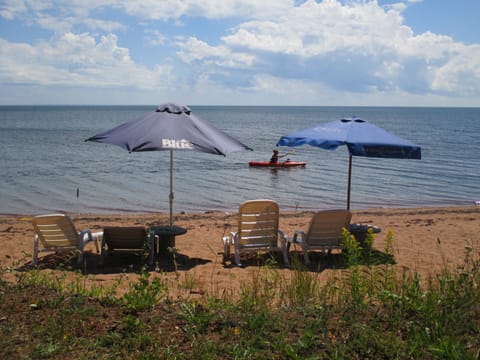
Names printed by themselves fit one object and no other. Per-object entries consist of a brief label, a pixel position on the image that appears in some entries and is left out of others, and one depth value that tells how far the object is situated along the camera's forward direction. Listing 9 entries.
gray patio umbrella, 7.17
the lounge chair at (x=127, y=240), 7.15
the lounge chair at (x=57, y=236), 7.48
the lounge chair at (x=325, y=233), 7.71
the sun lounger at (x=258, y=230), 7.61
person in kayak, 25.92
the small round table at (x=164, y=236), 7.91
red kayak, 25.86
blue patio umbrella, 7.87
